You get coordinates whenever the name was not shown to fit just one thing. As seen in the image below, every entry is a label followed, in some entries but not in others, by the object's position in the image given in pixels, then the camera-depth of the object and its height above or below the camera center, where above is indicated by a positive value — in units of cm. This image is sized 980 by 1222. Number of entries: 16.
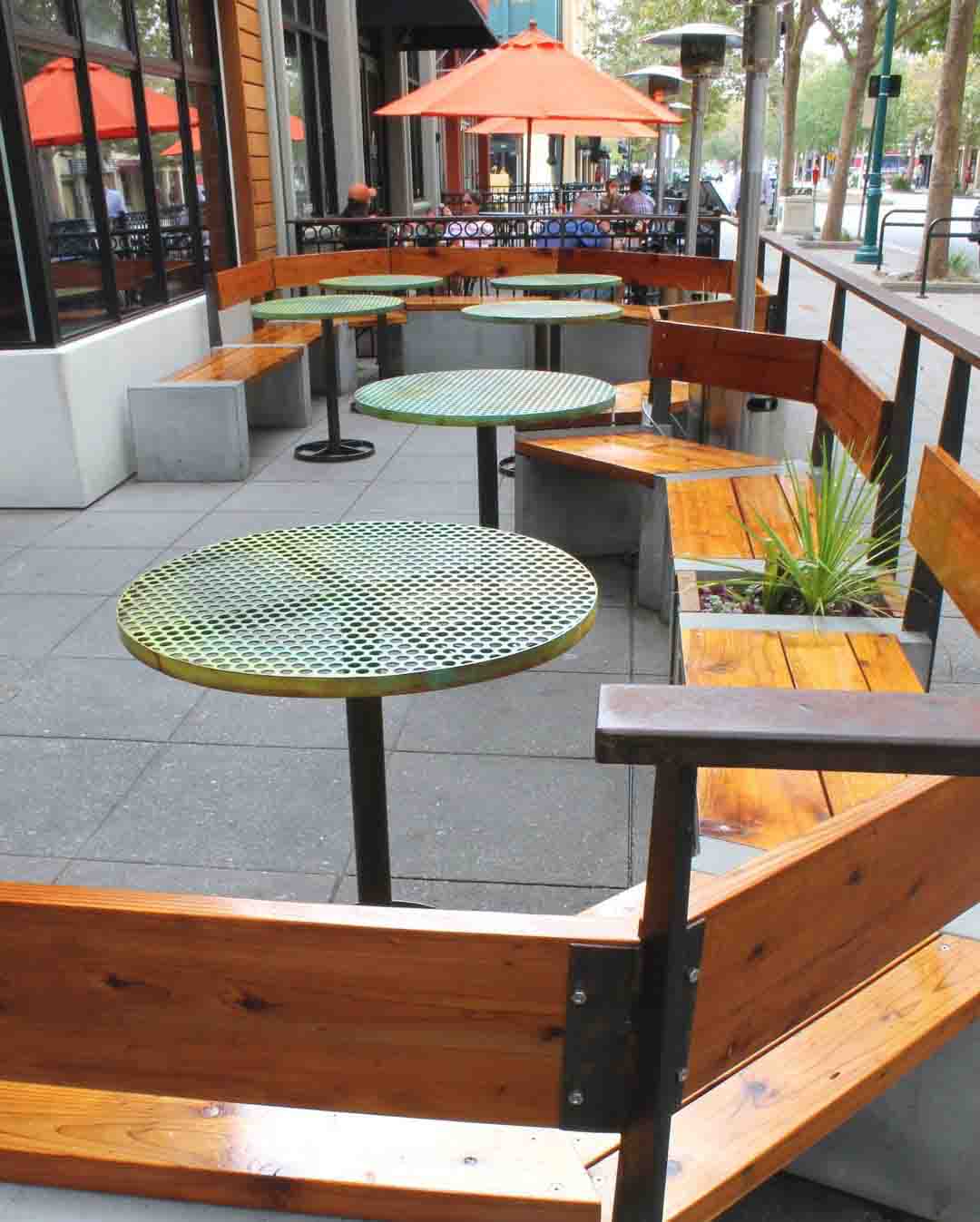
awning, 1423 +124
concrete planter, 344 -136
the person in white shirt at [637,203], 1495 -89
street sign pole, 2278 -58
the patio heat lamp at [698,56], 893 +48
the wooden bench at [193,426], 724 -165
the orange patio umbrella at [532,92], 984 +28
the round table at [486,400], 419 -94
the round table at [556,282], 870 -105
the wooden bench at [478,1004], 114 -89
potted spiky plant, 357 -134
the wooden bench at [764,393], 391 -100
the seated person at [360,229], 1098 -90
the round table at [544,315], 683 -101
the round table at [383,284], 877 -105
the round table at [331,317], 755 -110
